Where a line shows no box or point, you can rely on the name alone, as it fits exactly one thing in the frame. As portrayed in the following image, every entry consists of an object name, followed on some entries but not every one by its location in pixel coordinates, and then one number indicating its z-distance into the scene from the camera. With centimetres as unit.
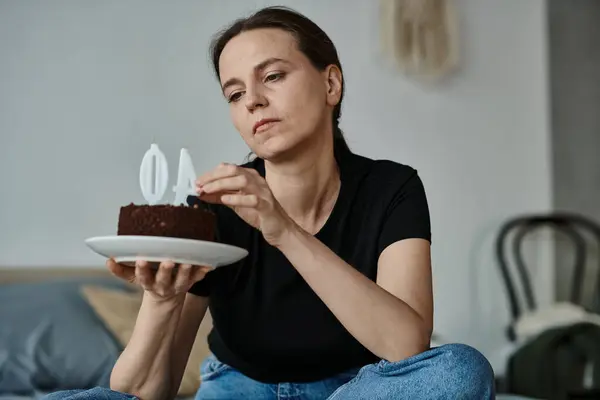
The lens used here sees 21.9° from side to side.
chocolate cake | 196
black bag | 378
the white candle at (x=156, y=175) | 205
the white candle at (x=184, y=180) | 207
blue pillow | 289
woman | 201
